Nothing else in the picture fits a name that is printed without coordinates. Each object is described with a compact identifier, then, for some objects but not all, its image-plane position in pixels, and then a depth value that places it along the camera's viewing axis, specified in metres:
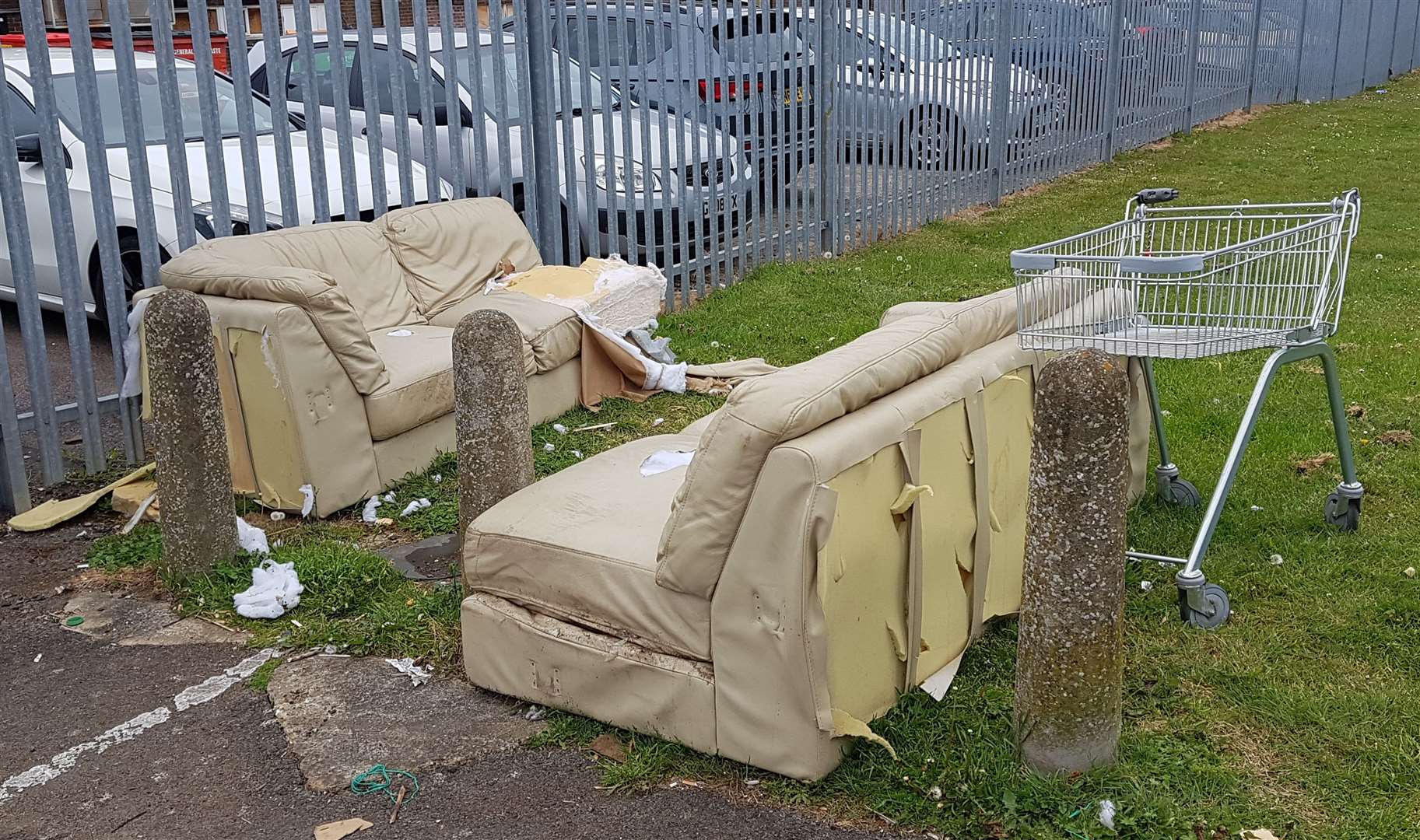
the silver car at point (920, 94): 10.46
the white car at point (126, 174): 6.32
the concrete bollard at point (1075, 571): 2.96
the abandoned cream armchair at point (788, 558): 3.09
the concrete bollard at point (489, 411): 4.32
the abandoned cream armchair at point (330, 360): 5.15
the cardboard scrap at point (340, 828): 3.18
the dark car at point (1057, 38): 11.50
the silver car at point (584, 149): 7.49
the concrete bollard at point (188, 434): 4.45
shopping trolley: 3.87
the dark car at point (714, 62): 8.17
